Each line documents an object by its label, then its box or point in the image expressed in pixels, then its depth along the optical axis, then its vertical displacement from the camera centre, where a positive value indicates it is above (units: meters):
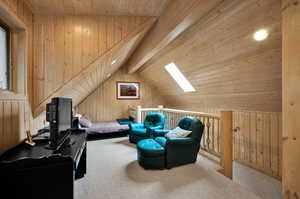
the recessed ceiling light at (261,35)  2.01 +0.94
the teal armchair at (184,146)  2.48 -0.87
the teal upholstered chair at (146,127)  3.70 -0.78
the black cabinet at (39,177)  1.09 -0.63
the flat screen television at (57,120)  1.48 -0.23
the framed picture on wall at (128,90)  6.32 +0.40
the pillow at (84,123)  4.26 -0.73
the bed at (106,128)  4.30 -0.94
